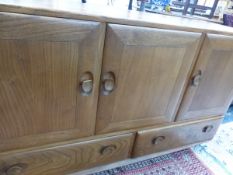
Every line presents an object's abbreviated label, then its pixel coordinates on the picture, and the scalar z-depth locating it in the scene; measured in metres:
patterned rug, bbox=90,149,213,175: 1.00
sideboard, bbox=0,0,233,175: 0.52
